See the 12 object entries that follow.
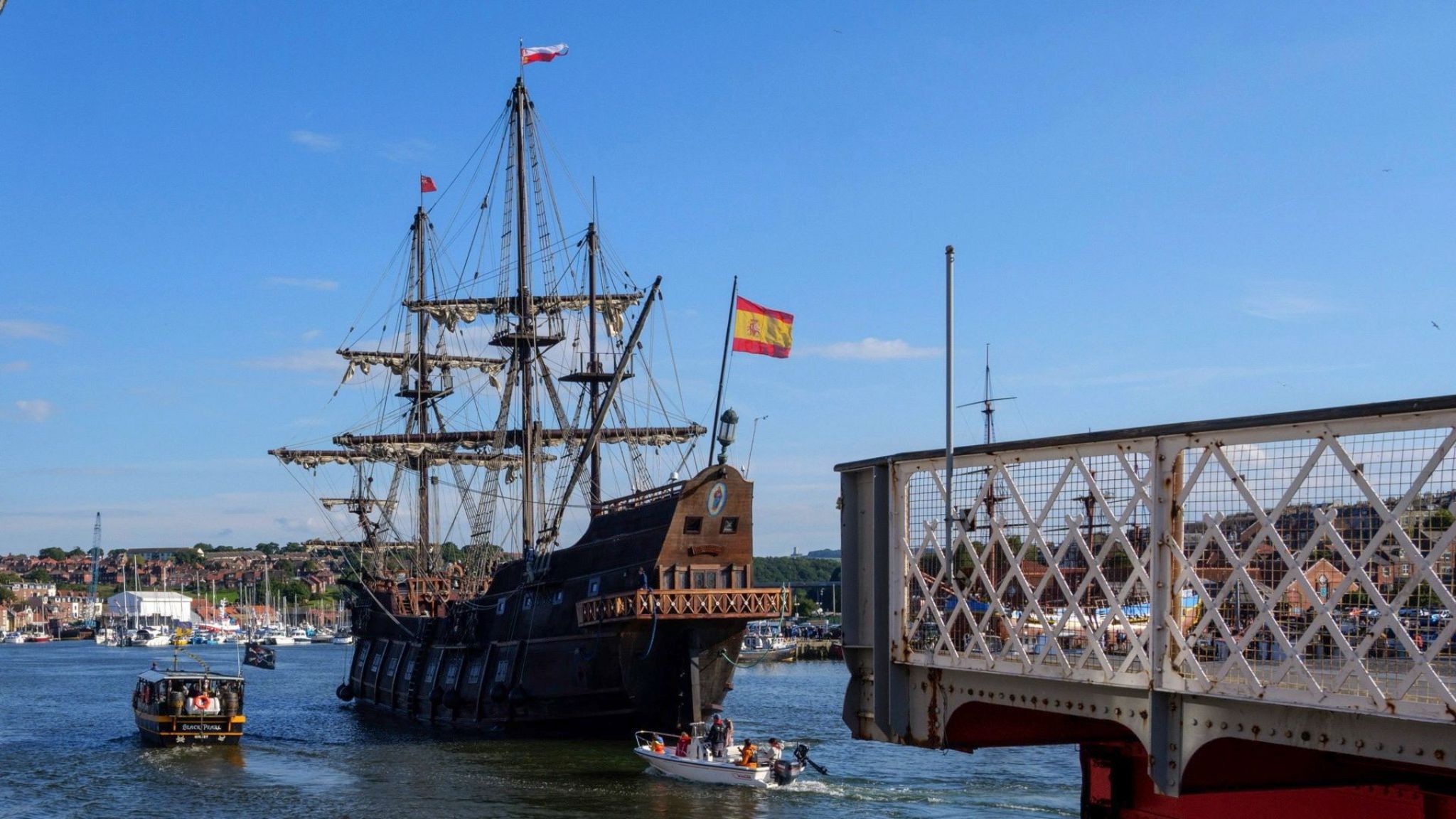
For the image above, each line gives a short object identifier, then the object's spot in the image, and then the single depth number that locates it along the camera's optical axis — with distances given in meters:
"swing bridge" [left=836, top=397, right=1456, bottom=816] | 8.89
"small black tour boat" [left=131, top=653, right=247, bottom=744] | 49.19
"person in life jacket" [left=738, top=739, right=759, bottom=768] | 37.56
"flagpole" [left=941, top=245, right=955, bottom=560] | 11.94
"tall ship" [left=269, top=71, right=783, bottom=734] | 44.09
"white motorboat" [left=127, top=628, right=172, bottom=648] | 183.00
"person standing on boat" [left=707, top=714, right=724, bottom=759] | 38.53
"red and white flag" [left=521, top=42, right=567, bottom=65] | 56.75
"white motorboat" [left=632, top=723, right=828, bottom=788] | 37.25
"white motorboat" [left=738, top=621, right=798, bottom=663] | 124.50
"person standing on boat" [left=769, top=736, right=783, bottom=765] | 37.47
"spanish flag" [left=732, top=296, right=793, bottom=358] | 31.56
